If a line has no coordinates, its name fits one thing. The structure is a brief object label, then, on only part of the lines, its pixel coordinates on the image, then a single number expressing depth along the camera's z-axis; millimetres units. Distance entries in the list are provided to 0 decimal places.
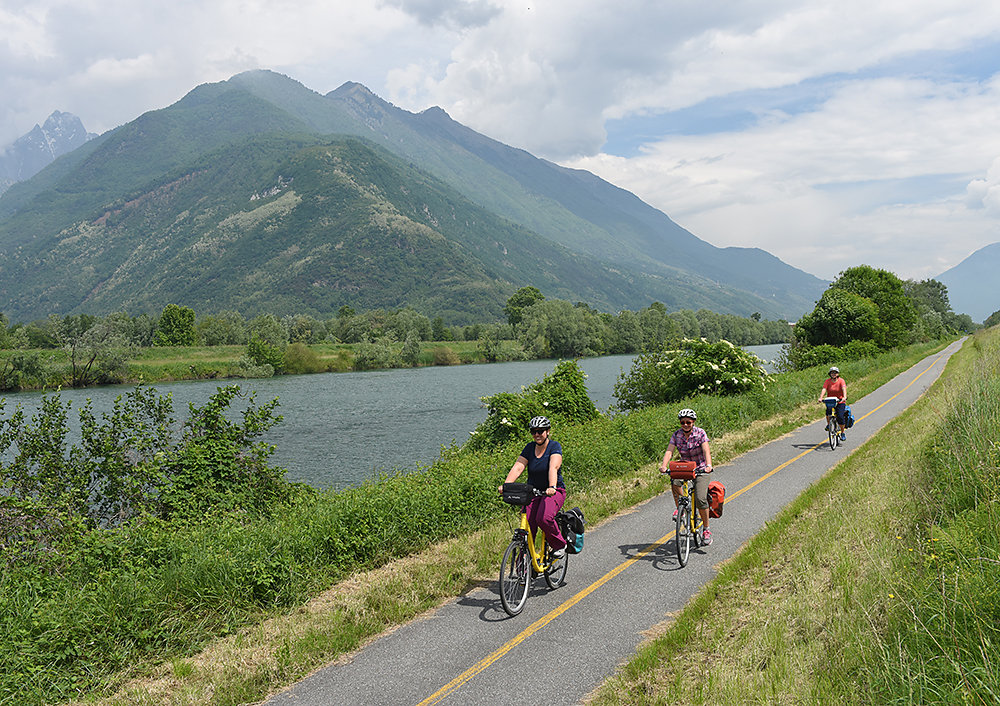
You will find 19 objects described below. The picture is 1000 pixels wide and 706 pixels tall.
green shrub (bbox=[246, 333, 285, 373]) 84625
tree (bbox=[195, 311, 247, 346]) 104312
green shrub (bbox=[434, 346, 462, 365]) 102875
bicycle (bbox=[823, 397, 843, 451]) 17812
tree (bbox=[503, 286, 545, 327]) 161625
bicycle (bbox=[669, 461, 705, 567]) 8555
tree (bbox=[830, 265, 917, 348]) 55375
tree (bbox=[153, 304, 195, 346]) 102000
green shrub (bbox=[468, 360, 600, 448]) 19188
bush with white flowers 25023
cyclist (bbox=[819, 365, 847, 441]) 18000
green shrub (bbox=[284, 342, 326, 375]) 87312
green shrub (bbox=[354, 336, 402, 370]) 94938
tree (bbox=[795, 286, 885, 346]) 48156
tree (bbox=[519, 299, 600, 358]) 110375
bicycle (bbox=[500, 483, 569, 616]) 7051
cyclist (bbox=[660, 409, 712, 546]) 9102
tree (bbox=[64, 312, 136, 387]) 67875
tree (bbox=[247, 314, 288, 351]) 96125
